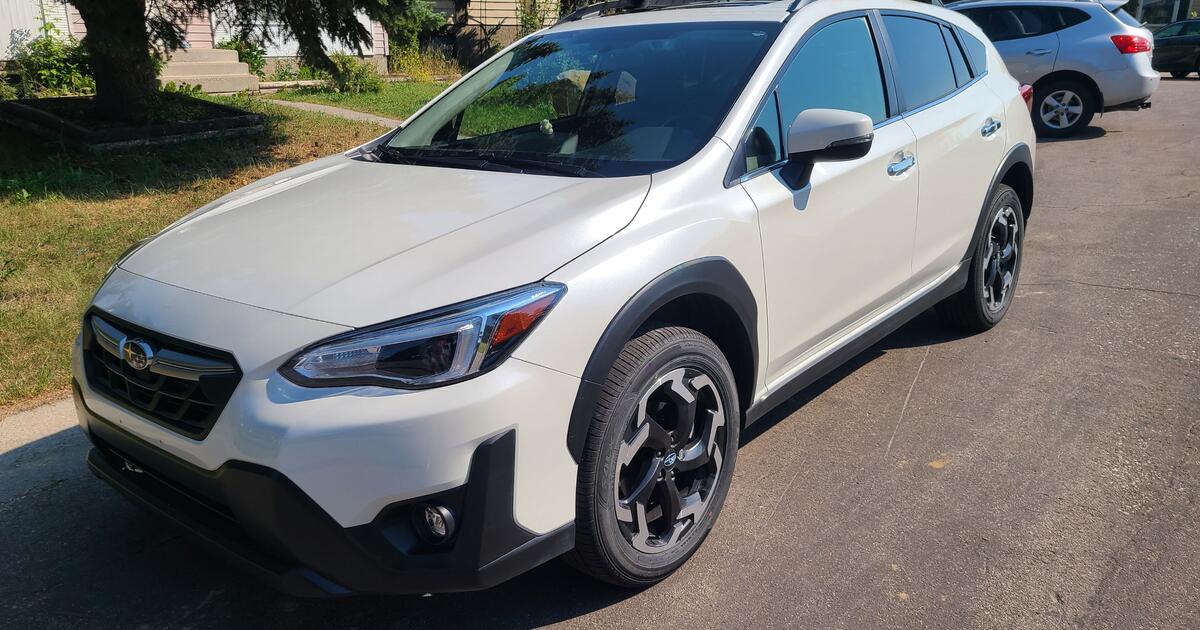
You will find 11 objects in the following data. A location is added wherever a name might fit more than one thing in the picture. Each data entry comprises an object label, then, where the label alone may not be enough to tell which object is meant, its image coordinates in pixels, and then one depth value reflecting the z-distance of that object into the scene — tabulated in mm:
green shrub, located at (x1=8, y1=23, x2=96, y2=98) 11609
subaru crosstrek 2287
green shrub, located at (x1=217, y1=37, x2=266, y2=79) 14991
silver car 11523
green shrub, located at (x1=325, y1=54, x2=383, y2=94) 14239
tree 7652
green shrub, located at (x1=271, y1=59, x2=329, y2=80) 15095
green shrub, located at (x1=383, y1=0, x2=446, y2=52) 8680
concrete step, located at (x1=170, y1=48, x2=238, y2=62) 13211
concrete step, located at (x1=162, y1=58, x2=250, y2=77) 12894
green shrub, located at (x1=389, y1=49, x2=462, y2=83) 17672
